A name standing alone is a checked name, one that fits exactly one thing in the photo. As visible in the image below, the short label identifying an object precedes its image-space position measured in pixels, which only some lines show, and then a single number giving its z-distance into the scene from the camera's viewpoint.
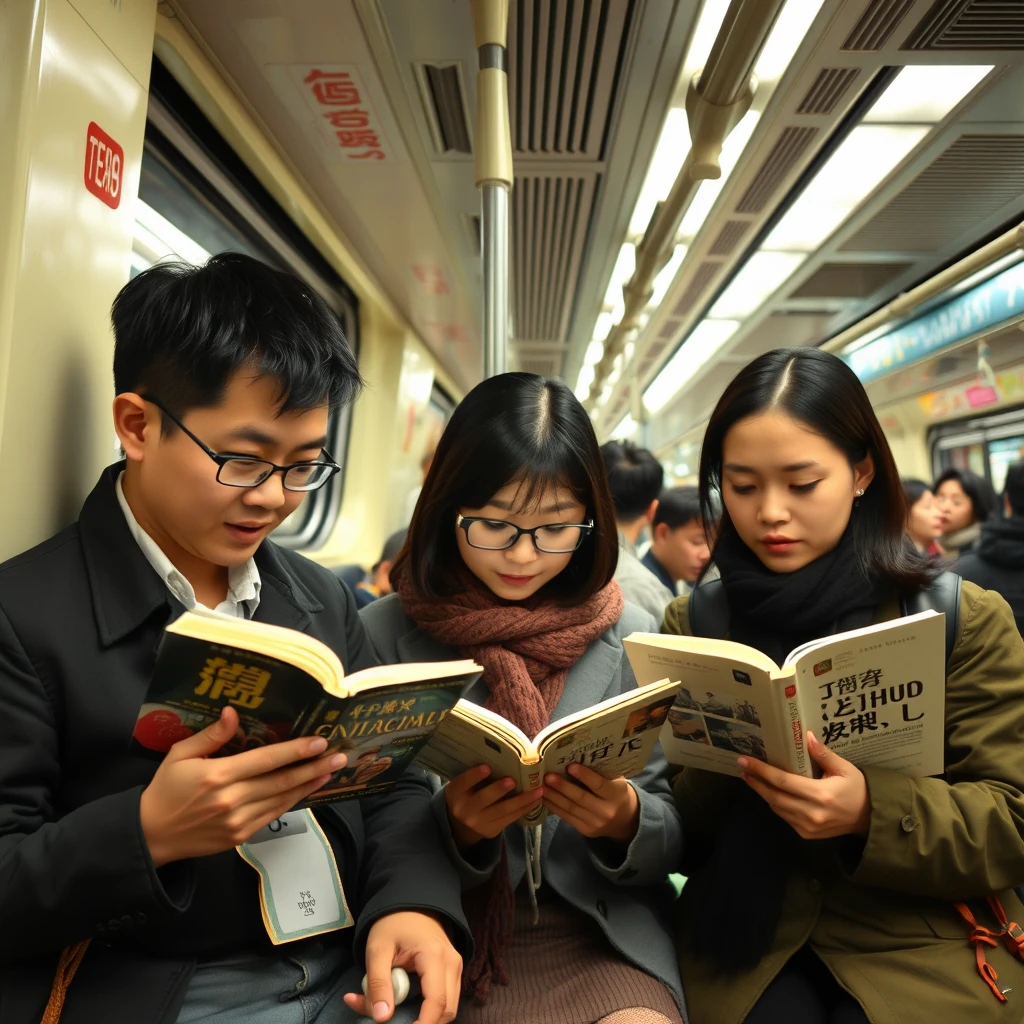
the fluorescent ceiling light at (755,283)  4.79
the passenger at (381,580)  4.02
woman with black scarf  1.31
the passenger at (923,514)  5.67
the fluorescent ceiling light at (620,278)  4.63
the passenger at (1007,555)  3.73
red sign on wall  1.63
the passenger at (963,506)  5.89
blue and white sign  4.68
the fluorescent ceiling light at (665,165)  3.22
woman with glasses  1.40
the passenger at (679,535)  3.80
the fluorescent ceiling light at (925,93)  2.90
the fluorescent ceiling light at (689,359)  6.26
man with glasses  1.01
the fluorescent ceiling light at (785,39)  2.55
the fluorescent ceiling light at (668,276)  4.75
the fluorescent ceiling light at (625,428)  12.37
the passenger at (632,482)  3.71
